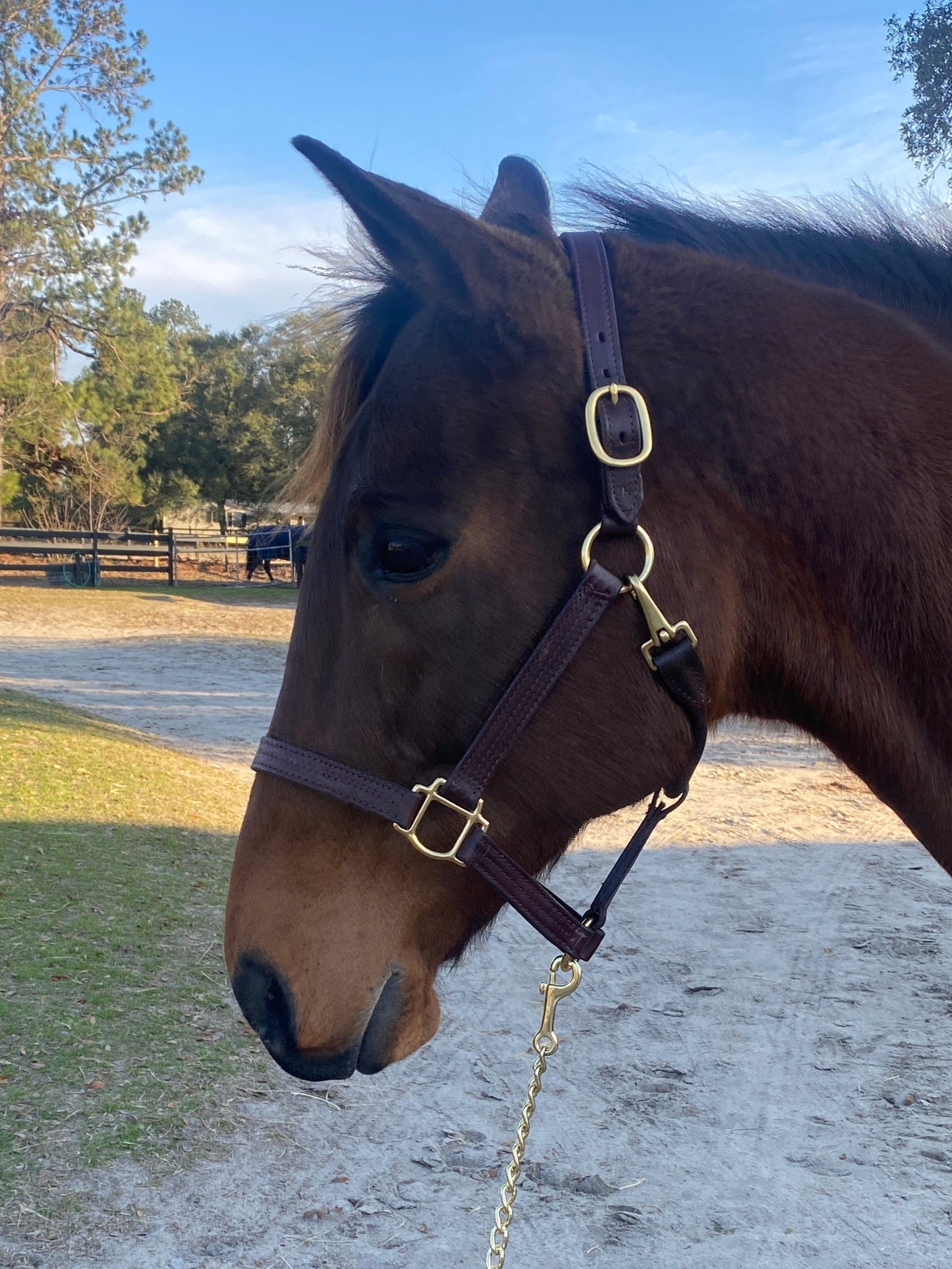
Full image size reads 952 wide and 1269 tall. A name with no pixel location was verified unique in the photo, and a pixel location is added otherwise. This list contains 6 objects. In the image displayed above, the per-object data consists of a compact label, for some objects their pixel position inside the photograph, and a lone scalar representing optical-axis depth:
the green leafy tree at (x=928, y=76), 15.27
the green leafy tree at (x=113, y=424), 24.80
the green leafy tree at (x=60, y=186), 21.80
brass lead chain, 1.74
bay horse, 1.53
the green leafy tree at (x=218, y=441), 34.16
